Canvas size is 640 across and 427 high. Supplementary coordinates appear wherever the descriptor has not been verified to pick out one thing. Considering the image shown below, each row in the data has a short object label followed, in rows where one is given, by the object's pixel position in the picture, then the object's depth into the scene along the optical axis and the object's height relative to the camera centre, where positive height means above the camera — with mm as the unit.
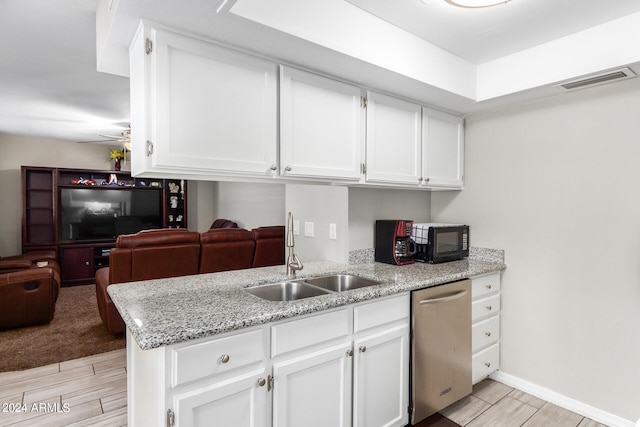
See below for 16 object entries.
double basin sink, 2014 -470
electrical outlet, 2584 -178
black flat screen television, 6199 -100
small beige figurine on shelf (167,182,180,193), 7196 +400
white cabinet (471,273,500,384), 2463 -848
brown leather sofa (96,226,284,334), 3242 -471
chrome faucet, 2122 -327
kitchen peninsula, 1235 -568
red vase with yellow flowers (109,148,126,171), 6523 +930
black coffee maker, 2525 -251
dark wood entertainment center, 5922 -232
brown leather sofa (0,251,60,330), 3627 -939
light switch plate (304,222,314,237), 2820 -173
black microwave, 2566 -253
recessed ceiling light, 1577 +918
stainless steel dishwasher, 2029 -841
